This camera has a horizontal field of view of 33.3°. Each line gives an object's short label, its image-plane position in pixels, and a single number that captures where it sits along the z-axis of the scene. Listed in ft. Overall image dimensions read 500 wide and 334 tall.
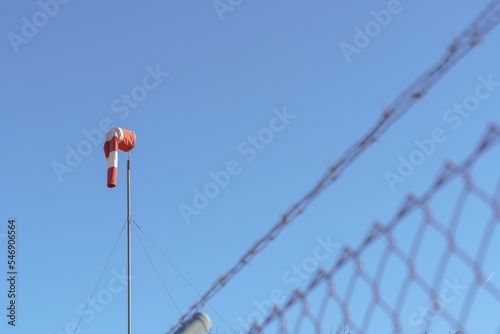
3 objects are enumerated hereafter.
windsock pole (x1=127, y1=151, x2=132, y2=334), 42.64
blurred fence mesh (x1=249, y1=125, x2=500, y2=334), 9.57
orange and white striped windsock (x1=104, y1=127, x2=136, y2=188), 48.21
